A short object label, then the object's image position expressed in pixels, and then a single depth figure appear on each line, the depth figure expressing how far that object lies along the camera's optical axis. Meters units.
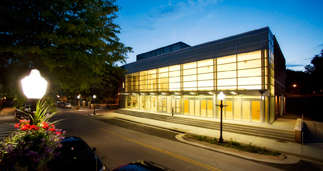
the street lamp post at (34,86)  3.59
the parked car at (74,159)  6.05
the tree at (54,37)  5.69
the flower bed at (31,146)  3.04
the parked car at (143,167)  4.74
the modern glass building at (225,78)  18.03
